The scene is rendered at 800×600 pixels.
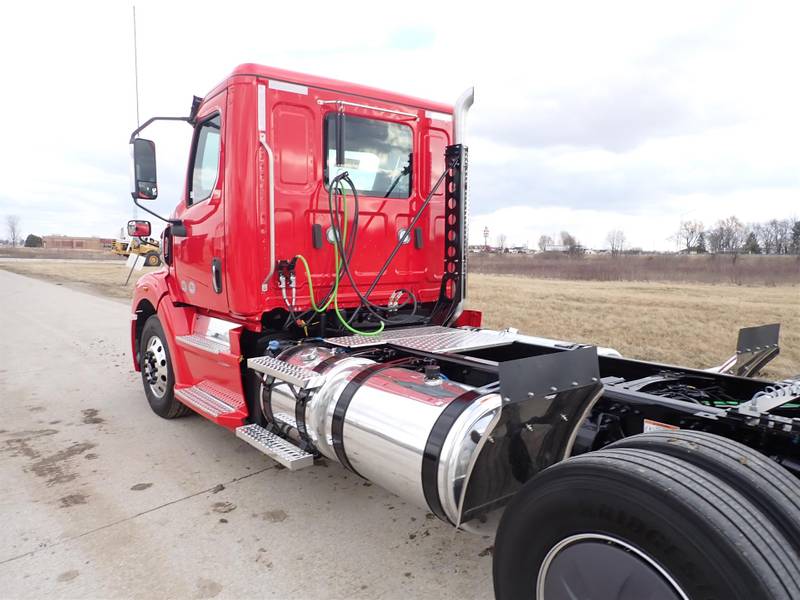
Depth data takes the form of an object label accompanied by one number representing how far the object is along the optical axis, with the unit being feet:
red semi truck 5.51
